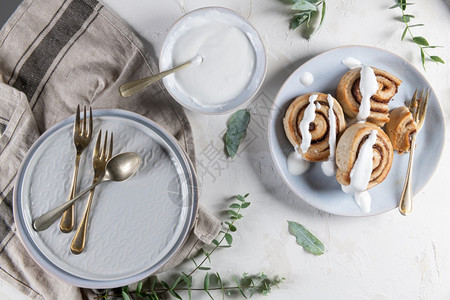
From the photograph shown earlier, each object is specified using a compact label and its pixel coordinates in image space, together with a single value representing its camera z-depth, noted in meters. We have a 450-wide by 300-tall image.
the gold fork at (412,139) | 0.88
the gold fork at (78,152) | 0.81
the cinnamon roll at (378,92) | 0.87
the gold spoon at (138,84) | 0.83
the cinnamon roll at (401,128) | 0.87
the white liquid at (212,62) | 0.87
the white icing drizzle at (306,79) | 0.90
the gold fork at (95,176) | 0.82
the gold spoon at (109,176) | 0.80
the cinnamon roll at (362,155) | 0.84
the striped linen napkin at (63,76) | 0.87
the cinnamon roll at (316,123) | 0.86
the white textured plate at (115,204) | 0.83
